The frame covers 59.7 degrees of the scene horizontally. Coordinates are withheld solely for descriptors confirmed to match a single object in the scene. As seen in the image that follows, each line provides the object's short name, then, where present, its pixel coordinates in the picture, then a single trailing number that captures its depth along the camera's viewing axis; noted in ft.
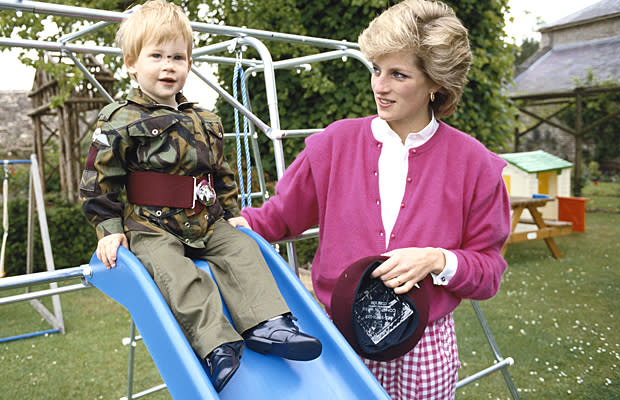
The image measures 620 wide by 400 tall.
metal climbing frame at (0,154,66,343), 13.35
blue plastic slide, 3.64
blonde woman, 4.34
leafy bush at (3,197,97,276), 18.53
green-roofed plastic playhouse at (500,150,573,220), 21.39
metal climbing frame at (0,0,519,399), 5.79
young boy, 4.24
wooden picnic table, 19.01
